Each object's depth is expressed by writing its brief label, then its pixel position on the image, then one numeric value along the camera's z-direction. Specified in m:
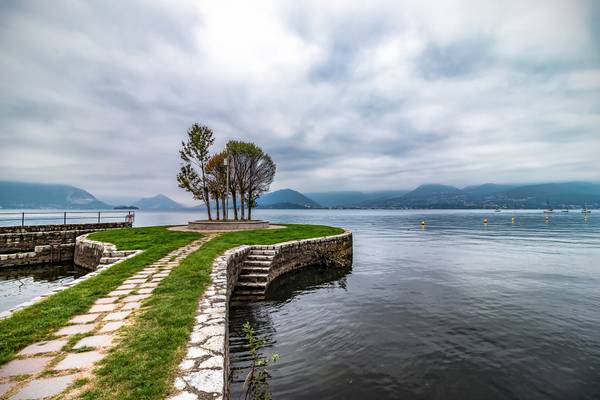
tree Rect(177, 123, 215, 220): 30.88
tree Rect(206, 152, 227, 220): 33.94
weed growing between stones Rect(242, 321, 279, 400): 5.48
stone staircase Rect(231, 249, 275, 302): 12.33
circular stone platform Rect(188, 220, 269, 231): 26.36
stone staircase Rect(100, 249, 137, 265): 13.48
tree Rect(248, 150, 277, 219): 36.03
